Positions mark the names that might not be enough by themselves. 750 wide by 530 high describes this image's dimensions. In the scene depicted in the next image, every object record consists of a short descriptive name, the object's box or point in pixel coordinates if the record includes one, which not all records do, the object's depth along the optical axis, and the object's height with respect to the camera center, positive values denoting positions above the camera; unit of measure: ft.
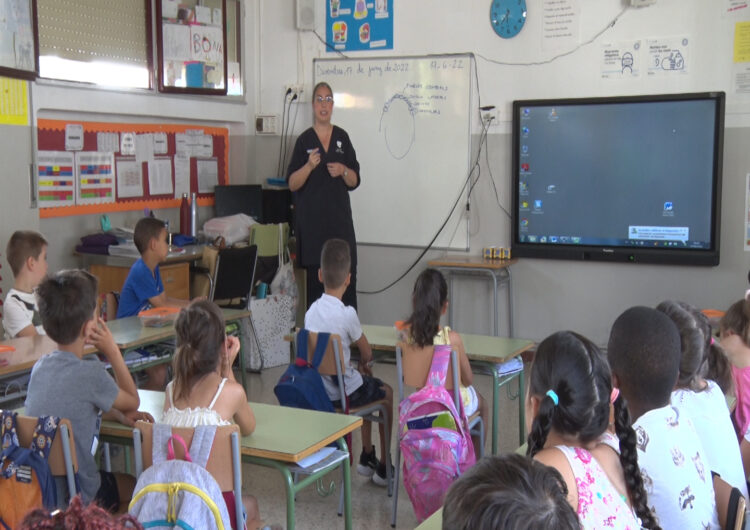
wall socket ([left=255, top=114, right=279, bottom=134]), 22.90 +1.81
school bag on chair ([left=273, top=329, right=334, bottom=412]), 11.23 -2.72
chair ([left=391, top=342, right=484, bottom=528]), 10.93 -2.49
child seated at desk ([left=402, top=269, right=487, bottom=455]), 11.16 -1.84
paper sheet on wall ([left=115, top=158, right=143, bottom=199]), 19.14 +0.25
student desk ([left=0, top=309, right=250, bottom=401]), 10.74 -2.25
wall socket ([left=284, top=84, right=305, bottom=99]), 22.54 +2.68
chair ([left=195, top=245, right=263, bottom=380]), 17.69 -1.93
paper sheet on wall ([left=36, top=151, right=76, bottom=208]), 16.99 +0.21
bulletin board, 17.34 +0.56
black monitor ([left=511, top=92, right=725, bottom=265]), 17.99 +0.19
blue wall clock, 19.60 +4.09
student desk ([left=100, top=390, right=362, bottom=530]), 8.19 -2.57
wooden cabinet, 17.76 -1.94
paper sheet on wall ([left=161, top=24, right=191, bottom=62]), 19.97 +3.60
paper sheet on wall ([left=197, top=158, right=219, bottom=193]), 21.83 +0.36
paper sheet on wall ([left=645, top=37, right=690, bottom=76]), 18.15 +2.91
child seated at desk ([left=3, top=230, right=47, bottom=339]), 12.83 -1.46
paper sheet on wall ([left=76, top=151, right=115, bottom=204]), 18.04 +0.26
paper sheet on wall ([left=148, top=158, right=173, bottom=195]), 20.08 +0.31
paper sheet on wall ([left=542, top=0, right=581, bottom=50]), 19.11 +3.82
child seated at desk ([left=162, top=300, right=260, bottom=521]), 8.19 -1.97
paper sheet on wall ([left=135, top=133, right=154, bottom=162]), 19.67 +1.00
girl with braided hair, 5.41 -1.73
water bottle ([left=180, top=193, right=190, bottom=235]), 20.72 -0.75
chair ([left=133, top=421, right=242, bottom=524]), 7.48 -2.41
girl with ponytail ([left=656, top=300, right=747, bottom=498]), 7.40 -1.98
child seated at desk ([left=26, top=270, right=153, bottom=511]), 8.42 -2.03
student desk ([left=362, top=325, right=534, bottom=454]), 12.05 -2.44
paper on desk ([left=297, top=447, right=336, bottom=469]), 8.43 -2.82
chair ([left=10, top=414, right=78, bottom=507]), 7.79 -2.44
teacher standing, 19.52 +0.04
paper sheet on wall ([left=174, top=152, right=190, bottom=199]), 20.93 +0.37
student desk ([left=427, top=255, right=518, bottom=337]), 19.27 -1.96
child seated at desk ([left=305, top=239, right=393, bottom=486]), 12.07 -2.10
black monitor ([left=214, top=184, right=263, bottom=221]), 21.52 -0.31
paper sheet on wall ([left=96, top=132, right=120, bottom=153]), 18.54 +1.07
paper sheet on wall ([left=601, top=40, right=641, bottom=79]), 18.62 +2.89
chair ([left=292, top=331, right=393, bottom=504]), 11.57 -2.51
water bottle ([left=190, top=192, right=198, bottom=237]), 20.75 -0.72
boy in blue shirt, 14.38 -1.63
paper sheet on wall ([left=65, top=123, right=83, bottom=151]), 17.70 +1.13
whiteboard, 20.54 +1.24
